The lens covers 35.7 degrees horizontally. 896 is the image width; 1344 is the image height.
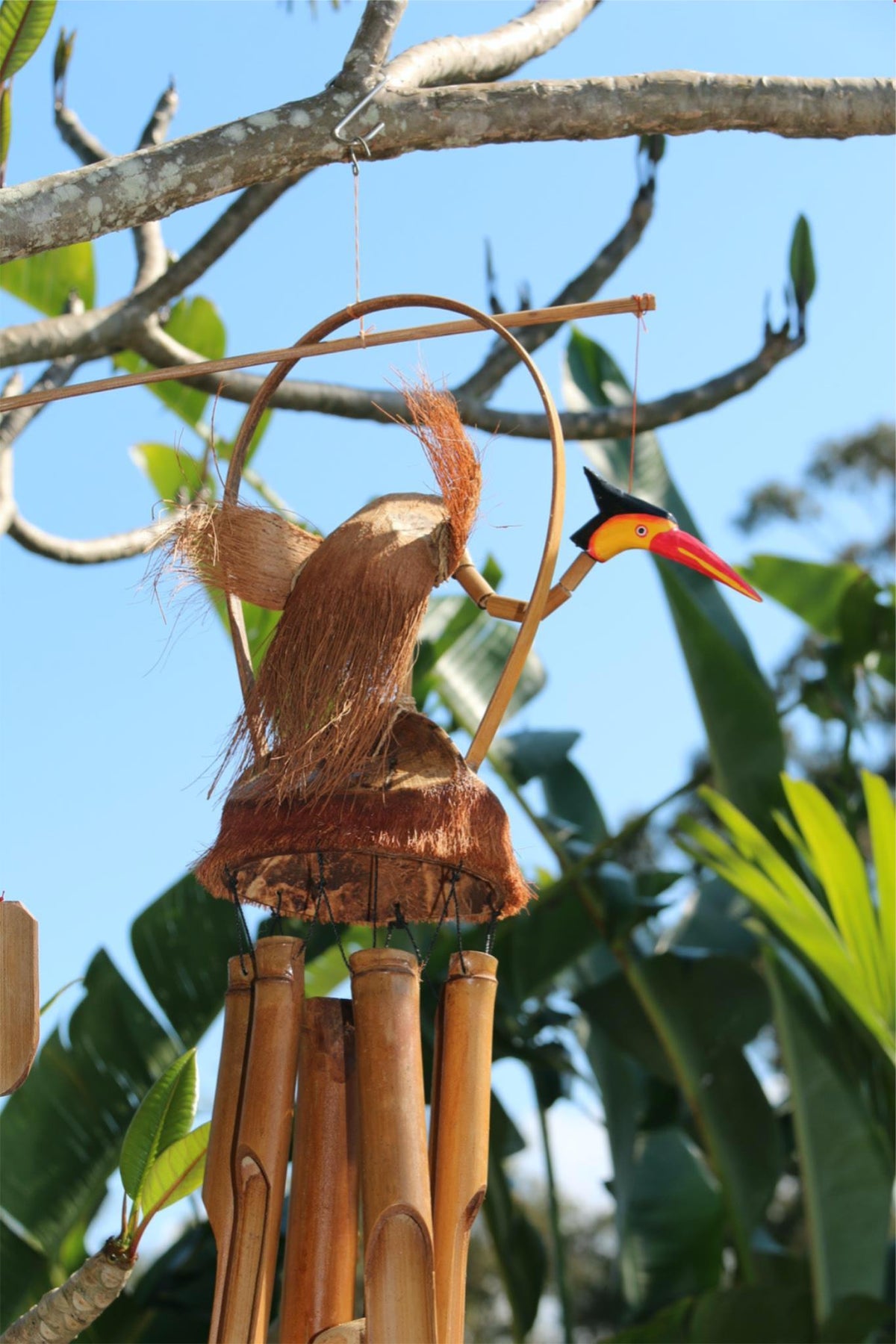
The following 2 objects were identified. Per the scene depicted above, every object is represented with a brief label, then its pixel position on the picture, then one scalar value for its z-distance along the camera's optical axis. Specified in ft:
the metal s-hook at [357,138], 5.54
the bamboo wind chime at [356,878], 4.55
